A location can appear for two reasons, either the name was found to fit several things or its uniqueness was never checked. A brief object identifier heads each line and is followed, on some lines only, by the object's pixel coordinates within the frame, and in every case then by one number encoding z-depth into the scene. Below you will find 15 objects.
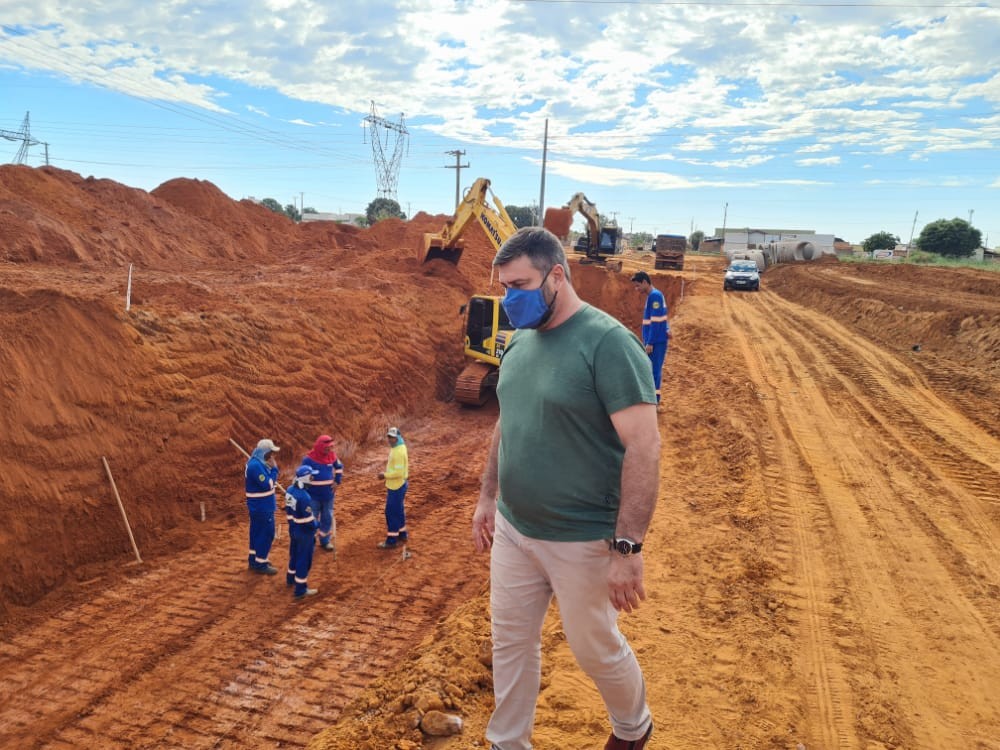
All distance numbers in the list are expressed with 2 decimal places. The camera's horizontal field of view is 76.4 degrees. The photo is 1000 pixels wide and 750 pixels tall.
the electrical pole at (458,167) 42.00
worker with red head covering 7.75
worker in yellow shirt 8.16
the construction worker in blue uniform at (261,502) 7.44
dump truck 39.66
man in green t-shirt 2.31
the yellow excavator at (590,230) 22.86
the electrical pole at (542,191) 27.93
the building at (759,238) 70.50
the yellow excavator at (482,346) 14.45
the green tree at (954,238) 51.44
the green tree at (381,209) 68.89
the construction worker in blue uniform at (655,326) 9.93
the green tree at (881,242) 71.38
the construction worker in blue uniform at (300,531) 6.95
